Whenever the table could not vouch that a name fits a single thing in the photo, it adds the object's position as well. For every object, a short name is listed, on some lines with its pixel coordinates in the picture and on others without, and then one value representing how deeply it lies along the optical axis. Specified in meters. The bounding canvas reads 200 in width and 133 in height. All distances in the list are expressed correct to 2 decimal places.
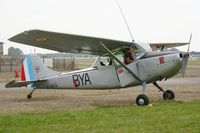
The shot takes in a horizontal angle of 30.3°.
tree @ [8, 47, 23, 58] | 173.00
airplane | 12.70
